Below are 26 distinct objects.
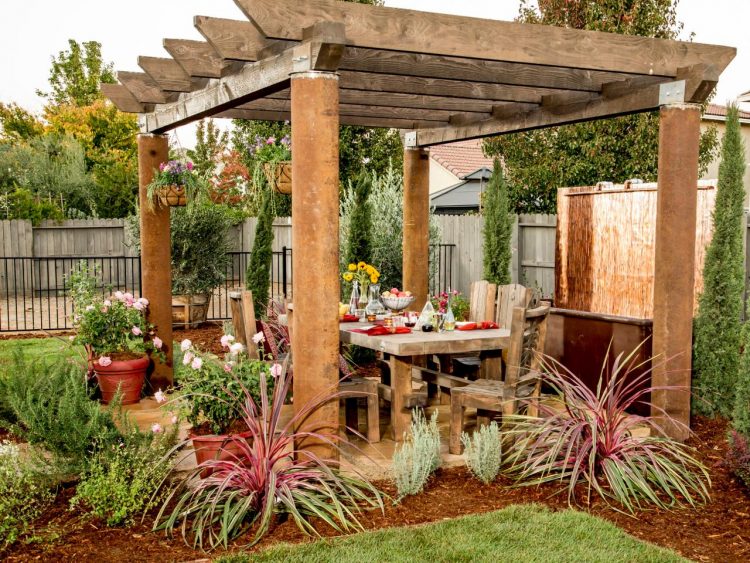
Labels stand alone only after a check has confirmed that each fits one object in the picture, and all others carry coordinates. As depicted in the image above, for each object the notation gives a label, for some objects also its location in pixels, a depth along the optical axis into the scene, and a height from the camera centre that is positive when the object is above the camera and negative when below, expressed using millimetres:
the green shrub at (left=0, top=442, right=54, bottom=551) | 3727 -1290
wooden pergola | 4289 +1210
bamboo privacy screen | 6324 +37
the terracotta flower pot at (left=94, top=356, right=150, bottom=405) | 6668 -1135
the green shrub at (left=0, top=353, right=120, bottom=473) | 4156 -990
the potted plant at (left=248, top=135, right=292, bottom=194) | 6527 +730
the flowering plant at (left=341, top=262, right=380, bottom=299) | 6543 -226
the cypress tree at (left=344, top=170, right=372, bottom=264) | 9367 +280
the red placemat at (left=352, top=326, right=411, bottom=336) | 5641 -610
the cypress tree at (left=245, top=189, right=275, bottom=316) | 10492 -113
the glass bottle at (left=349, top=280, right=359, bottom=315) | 6639 -473
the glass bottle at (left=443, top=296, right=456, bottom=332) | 5832 -546
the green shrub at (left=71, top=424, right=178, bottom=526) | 3934 -1229
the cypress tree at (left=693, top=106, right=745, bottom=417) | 5828 -328
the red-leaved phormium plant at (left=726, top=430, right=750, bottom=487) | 4395 -1209
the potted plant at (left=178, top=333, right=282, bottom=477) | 4422 -865
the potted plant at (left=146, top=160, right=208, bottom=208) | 6867 +580
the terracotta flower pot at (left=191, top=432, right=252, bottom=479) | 4246 -1157
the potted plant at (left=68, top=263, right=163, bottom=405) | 6688 -819
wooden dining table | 5383 -693
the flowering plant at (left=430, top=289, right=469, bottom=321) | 6243 -748
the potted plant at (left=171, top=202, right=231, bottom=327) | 12219 -190
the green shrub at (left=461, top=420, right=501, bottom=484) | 4535 -1217
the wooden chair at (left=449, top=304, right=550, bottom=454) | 4906 -934
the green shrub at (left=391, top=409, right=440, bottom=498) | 4309 -1221
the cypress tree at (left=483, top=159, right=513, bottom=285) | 10141 +247
